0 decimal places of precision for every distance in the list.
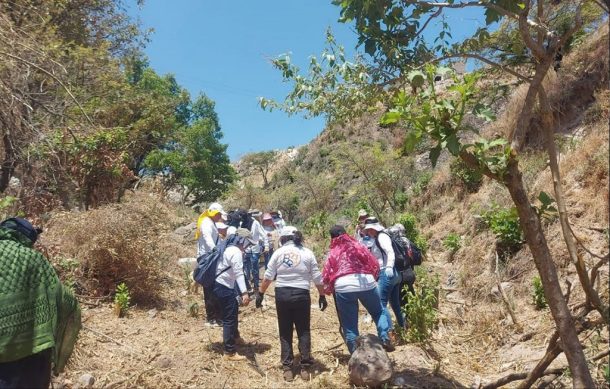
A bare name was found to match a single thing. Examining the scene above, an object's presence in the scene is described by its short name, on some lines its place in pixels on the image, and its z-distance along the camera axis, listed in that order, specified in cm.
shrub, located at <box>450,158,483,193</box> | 1221
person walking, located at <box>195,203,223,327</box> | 686
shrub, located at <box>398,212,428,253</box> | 1108
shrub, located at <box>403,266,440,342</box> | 573
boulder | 452
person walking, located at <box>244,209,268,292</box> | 912
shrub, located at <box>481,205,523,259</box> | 834
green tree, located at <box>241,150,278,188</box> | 4903
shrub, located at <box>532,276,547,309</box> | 658
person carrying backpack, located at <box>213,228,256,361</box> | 571
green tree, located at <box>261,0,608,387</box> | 332
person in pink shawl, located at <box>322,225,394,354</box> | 531
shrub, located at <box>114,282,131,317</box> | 695
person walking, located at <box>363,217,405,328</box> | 615
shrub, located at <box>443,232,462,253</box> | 1015
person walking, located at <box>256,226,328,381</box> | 514
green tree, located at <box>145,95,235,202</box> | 2267
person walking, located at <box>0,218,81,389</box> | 293
